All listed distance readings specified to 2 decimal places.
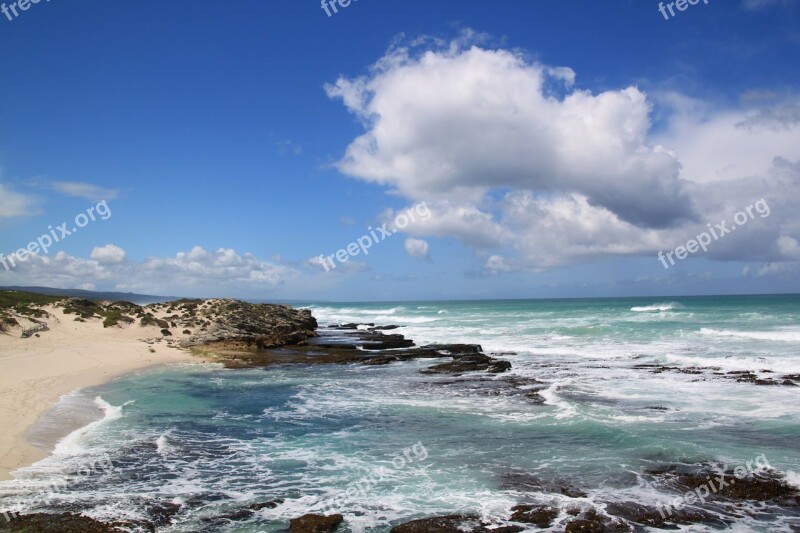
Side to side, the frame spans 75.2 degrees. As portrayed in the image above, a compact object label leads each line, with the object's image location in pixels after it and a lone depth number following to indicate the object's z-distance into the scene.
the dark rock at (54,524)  7.91
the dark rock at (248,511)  8.81
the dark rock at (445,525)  8.36
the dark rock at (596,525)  8.34
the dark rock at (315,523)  8.33
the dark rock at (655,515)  8.64
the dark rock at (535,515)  8.66
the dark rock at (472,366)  25.39
